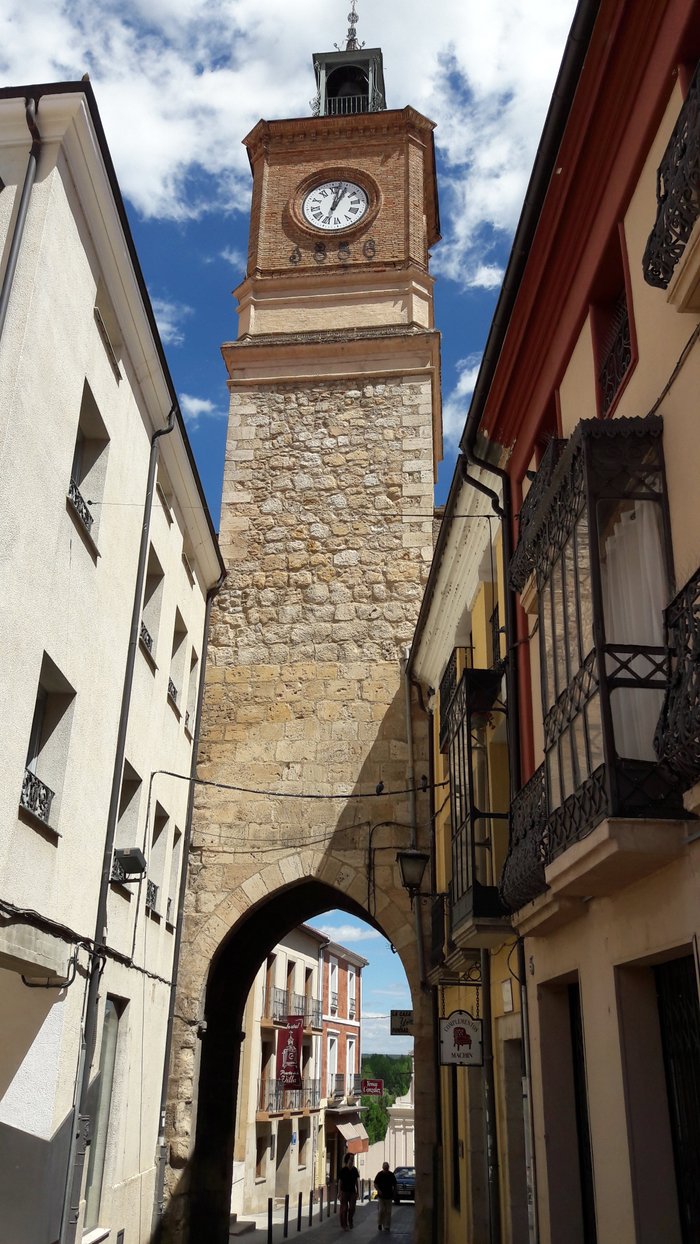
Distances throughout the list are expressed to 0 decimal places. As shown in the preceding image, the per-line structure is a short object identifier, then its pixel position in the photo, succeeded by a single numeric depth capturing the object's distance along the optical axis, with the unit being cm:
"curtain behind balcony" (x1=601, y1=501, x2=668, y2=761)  441
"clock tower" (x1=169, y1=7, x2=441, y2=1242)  1254
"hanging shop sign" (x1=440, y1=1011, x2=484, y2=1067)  838
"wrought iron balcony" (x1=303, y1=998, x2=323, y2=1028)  3014
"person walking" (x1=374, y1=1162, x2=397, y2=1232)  1902
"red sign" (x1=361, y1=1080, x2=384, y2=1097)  2999
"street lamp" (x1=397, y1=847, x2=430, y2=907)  1014
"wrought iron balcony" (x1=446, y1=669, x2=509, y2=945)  740
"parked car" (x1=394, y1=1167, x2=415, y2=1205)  2795
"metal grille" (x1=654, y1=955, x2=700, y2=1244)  429
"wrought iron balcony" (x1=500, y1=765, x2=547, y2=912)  564
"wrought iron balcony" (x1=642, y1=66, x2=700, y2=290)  383
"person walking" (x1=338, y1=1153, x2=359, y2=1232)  1945
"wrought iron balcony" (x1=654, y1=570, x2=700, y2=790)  367
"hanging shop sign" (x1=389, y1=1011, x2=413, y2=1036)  1301
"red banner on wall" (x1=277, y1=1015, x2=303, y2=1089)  1889
